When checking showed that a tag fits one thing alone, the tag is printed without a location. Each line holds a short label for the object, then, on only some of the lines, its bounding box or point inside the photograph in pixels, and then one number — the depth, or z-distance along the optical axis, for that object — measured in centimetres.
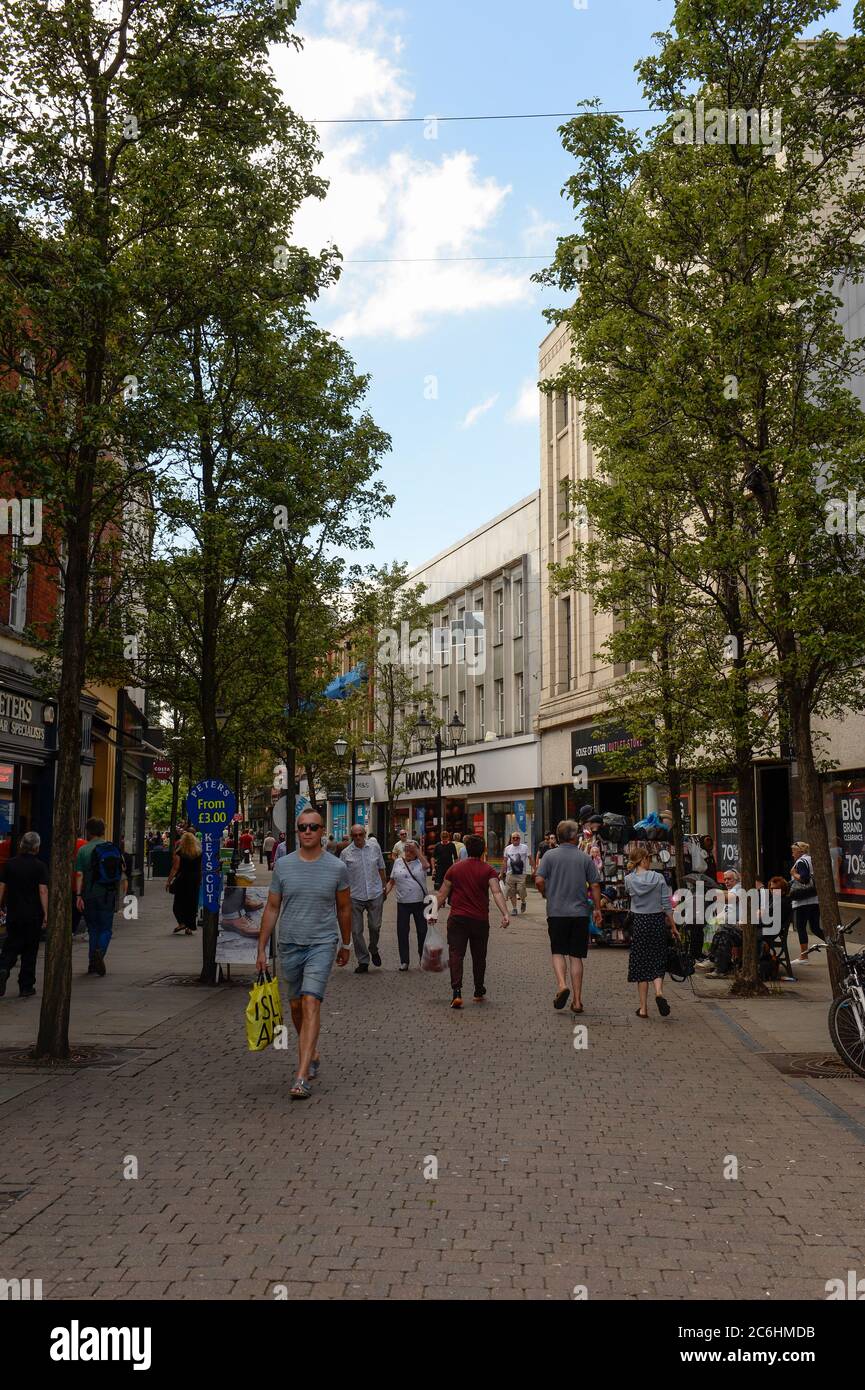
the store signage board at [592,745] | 3588
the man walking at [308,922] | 867
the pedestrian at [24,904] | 1361
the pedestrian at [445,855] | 2236
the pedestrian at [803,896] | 1812
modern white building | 4919
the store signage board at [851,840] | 2150
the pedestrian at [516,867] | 2944
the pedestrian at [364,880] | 1639
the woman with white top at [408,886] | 1653
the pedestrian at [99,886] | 1600
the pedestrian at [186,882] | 2103
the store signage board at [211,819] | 1527
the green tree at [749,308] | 1159
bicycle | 938
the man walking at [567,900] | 1259
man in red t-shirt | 1320
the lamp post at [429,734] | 3994
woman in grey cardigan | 1264
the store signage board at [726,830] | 2809
